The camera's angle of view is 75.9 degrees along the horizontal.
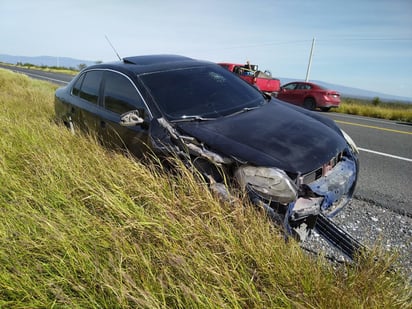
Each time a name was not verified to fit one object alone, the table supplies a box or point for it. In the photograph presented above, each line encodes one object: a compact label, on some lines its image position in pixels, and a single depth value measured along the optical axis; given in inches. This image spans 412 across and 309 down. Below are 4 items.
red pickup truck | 505.4
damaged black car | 74.2
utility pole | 1096.9
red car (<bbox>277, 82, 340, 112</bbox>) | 519.8
